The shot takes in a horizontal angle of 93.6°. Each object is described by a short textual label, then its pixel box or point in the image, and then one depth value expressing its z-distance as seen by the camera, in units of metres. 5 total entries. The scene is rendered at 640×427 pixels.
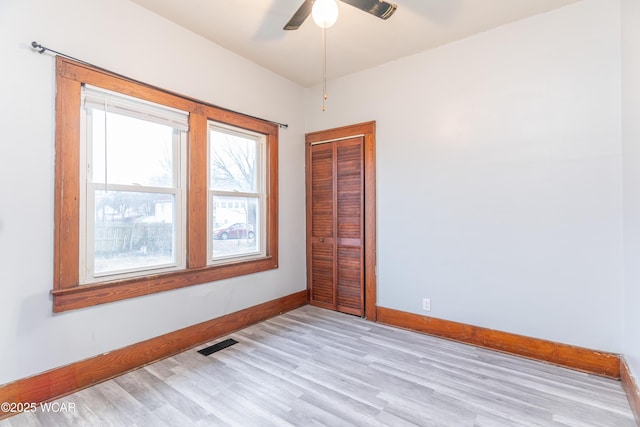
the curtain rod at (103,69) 1.96
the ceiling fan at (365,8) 1.91
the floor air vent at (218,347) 2.67
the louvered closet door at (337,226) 3.59
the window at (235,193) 3.08
